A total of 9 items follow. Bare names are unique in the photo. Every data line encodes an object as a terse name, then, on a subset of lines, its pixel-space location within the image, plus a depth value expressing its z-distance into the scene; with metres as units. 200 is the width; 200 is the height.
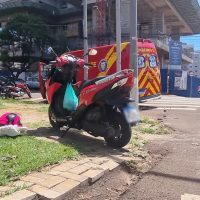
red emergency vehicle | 8.07
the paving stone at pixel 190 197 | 2.55
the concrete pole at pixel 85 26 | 9.82
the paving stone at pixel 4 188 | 2.37
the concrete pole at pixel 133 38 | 5.69
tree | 26.26
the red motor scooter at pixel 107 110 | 3.75
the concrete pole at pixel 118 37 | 6.73
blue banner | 18.06
